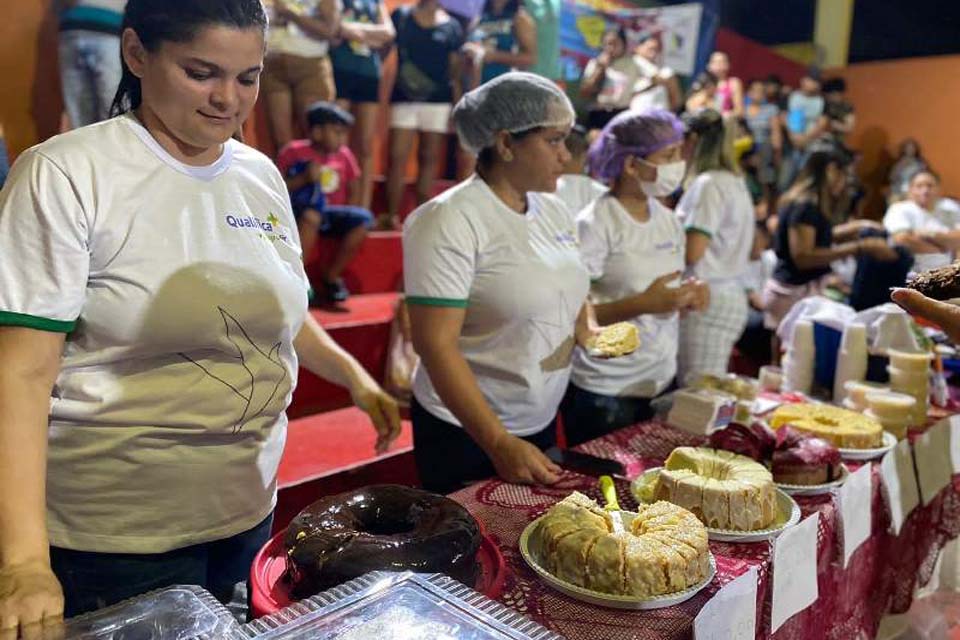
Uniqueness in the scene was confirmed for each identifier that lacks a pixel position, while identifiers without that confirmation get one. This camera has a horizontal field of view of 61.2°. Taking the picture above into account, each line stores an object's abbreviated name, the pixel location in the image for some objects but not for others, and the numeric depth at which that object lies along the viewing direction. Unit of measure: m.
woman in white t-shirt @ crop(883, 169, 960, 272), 6.41
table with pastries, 1.19
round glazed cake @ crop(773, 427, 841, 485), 1.70
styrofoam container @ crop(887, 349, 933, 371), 2.35
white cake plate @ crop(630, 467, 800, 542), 1.44
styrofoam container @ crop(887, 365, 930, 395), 2.34
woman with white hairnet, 1.84
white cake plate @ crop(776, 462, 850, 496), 1.66
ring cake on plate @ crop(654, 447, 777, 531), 1.47
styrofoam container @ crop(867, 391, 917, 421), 2.19
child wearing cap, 4.42
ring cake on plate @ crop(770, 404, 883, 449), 1.94
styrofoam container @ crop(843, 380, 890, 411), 2.30
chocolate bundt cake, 1.06
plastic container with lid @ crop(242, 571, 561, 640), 0.86
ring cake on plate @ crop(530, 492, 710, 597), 1.21
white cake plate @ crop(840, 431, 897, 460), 1.91
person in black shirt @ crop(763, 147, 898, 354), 4.16
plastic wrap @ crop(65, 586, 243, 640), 0.87
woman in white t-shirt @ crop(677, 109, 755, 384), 3.75
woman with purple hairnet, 2.62
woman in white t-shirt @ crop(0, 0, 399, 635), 1.09
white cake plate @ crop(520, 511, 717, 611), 1.19
